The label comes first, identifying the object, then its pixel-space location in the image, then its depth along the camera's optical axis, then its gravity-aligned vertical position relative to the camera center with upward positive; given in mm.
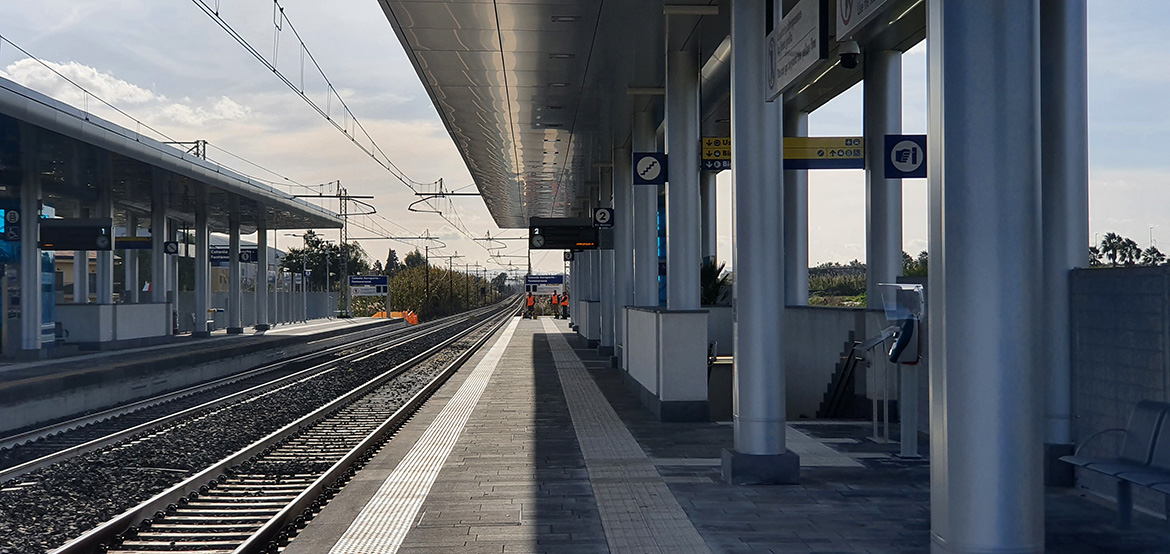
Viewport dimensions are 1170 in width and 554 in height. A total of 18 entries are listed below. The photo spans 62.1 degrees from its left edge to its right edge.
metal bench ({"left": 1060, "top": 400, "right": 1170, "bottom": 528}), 5953 -1135
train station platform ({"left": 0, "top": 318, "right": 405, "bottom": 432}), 16109 -1887
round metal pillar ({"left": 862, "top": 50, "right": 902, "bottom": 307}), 14641 +1498
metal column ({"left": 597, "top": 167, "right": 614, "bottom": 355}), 25531 -65
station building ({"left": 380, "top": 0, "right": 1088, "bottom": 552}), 4305 +796
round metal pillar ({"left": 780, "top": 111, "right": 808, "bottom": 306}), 18891 +1121
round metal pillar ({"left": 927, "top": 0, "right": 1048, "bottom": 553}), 4289 +11
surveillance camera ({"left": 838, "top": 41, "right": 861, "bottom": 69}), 6145 +1470
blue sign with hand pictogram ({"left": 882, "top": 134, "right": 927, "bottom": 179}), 11938 +1554
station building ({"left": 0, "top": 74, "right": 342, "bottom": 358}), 20719 +2728
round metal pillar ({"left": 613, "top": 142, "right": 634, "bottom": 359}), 20000 +973
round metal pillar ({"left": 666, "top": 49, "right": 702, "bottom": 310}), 13344 +1464
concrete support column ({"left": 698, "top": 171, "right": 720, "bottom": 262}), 26453 +1876
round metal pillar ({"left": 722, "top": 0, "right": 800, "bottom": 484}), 8305 +310
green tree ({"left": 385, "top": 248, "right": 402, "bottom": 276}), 188875 +4714
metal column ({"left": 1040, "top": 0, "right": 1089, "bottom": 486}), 8039 +871
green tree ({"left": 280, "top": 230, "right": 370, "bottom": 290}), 119000 +3138
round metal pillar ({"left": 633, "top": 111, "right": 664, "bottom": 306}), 16203 +652
